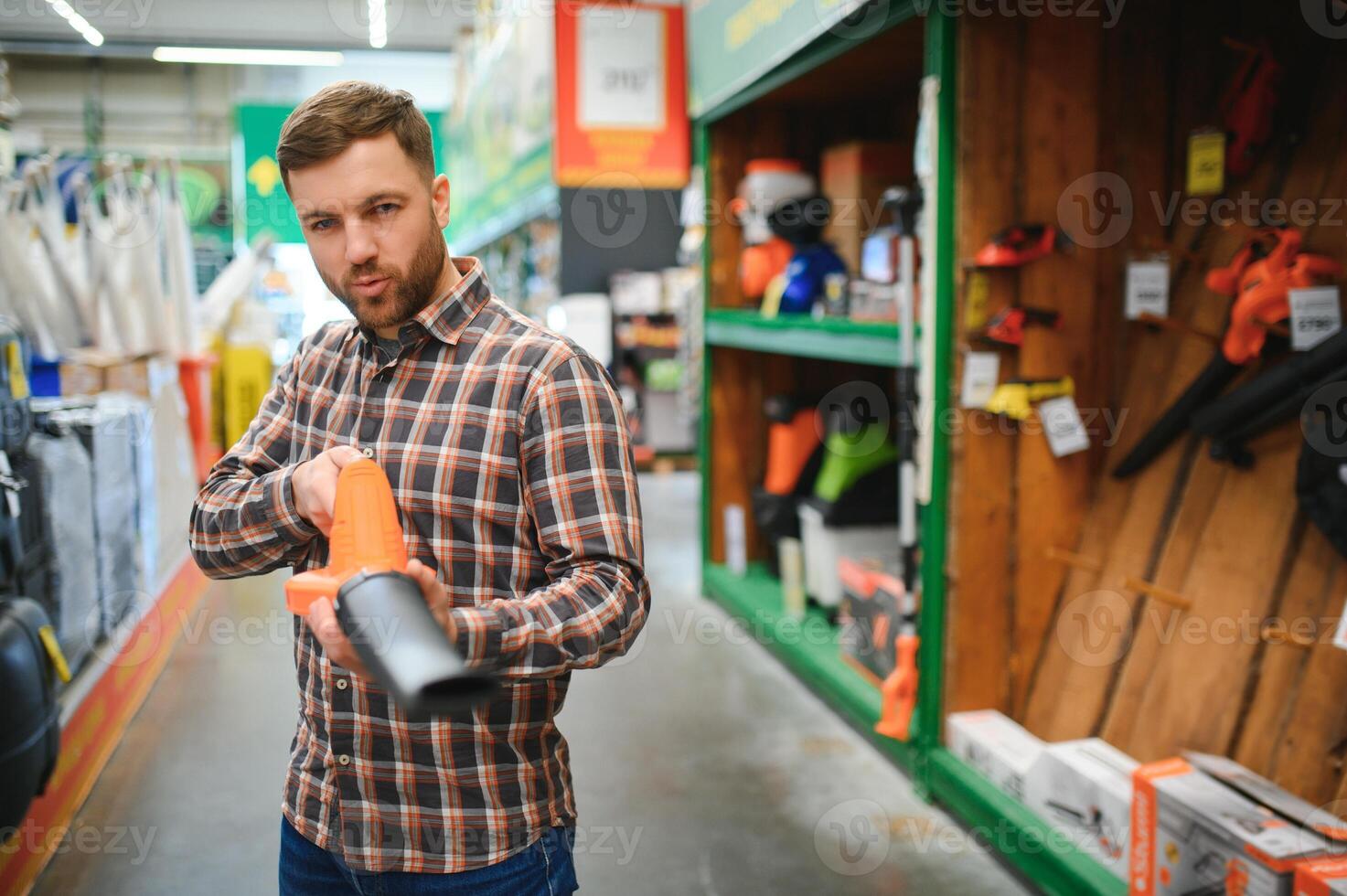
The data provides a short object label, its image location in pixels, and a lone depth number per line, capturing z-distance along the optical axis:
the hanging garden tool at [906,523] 3.05
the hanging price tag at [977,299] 2.87
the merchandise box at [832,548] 4.19
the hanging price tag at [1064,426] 2.94
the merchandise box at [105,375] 4.65
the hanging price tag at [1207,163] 2.80
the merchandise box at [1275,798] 1.99
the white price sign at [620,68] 6.77
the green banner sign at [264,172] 11.84
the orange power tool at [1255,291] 2.44
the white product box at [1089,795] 2.41
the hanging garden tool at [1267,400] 2.29
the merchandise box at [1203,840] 1.93
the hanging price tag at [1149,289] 2.90
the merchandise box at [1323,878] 1.77
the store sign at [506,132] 7.57
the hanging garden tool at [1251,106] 2.64
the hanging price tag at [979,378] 2.88
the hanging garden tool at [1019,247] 2.80
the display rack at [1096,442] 2.63
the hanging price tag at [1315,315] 2.38
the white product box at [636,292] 8.60
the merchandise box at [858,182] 4.24
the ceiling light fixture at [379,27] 12.18
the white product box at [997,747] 2.73
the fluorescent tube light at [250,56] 12.38
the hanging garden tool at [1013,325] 2.84
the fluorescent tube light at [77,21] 6.79
